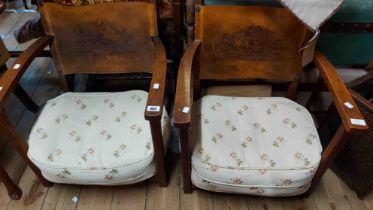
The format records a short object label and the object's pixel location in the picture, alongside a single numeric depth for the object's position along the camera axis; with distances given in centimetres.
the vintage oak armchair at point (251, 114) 112
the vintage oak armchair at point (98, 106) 116
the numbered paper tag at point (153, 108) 102
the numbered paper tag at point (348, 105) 103
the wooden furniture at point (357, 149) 125
